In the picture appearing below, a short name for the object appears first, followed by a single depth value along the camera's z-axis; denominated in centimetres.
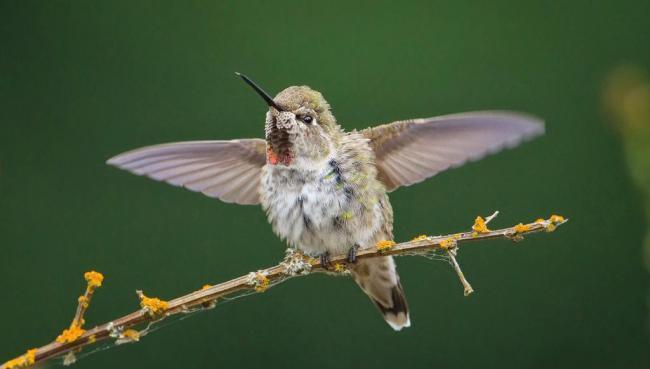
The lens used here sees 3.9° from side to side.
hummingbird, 228
